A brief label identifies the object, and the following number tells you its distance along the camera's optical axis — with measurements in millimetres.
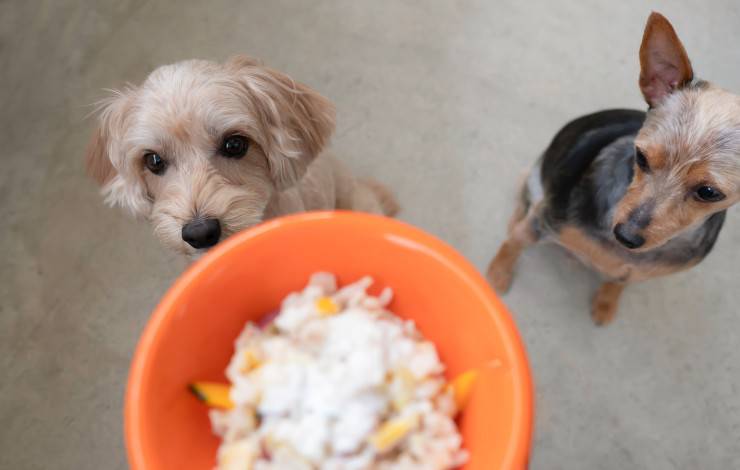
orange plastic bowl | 228
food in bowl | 235
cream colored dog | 320
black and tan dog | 320
